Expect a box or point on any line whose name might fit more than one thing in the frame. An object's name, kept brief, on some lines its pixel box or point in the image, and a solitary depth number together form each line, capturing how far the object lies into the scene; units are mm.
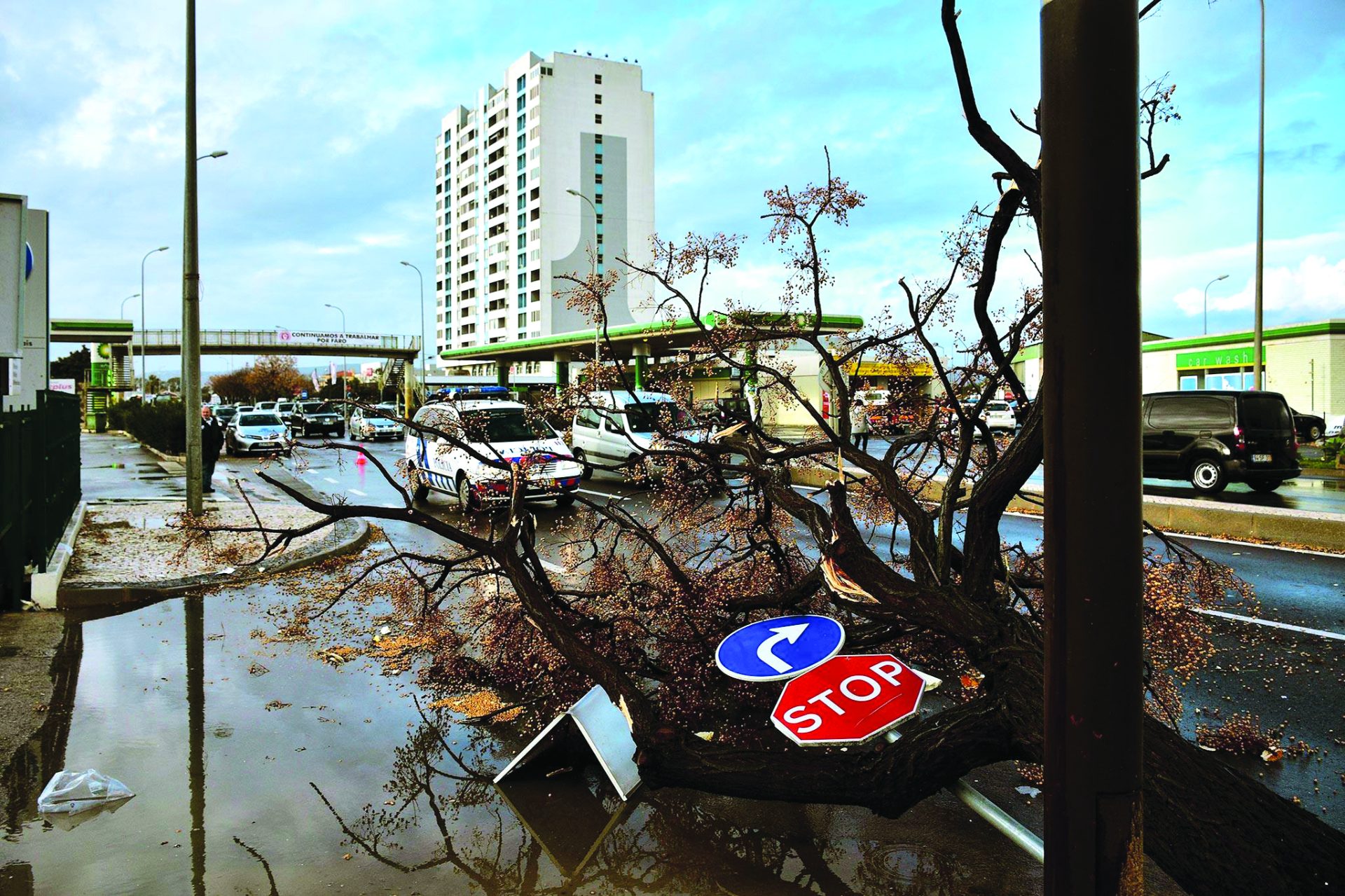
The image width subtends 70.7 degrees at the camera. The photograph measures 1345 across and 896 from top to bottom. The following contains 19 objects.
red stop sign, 3656
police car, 13544
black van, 16844
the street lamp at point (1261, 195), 24578
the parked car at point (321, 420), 42750
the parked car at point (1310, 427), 34344
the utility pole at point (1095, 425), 2084
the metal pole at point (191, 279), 13719
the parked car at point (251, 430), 31417
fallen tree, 2990
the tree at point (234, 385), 104750
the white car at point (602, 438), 19172
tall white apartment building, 113188
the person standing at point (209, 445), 17594
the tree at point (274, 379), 100625
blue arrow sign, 3947
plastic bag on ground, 4305
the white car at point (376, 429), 40281
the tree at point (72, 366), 97000
